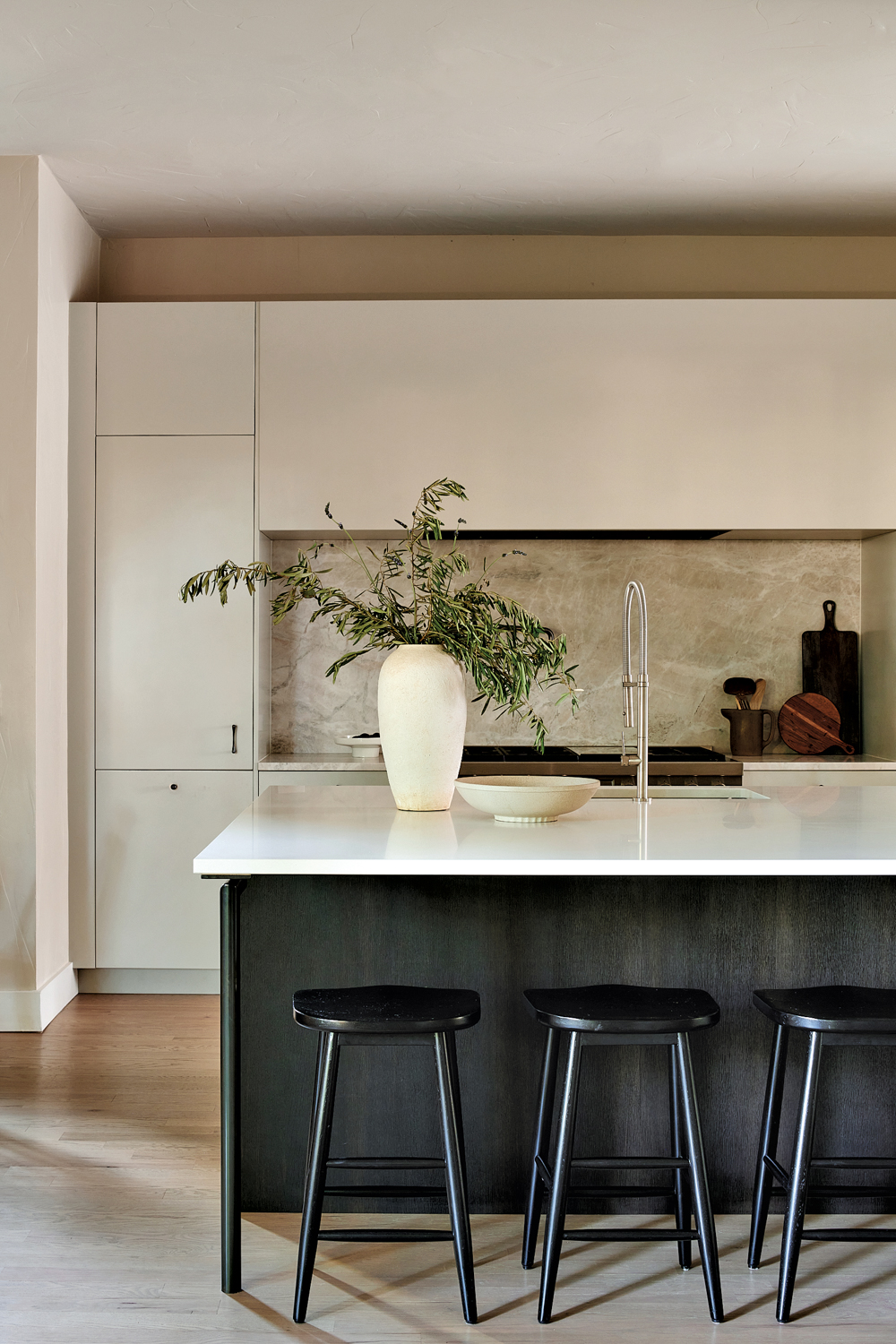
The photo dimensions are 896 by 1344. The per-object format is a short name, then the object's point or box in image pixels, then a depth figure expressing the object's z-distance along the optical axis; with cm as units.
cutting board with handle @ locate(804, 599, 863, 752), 449
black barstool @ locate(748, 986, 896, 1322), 197
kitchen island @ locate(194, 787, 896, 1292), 238
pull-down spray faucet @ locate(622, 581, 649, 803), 247
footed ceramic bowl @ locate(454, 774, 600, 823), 233
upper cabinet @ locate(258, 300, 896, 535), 409
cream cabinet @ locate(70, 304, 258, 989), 409
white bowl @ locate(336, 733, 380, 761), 422
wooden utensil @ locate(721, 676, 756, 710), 443
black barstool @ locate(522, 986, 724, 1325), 194
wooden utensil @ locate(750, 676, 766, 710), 450
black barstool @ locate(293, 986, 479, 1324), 192
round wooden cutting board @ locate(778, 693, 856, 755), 438
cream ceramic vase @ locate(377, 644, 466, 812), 241
